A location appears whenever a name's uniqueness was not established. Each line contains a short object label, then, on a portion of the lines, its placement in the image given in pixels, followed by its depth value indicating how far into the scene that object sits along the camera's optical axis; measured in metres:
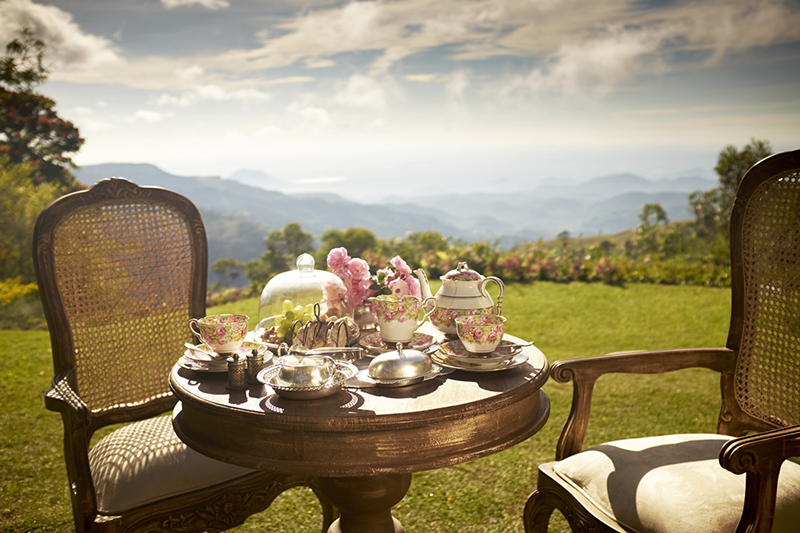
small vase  1.80
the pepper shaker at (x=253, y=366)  1.42
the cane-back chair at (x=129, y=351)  1.60
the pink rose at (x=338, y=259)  1.78
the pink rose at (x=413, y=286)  1.77
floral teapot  1.70
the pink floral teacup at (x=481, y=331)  1.46
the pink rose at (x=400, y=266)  1.77
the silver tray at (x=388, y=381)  1.34
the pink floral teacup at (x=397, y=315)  1.55
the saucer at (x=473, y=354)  1.46
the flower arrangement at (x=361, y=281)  1.75
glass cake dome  1.75
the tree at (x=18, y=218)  8.05
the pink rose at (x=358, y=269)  1.76
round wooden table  1.18
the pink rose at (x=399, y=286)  1.75
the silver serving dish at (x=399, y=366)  1.35
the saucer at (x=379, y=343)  1.64
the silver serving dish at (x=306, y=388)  1.25
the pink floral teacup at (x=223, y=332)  1.49
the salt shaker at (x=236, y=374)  1.38
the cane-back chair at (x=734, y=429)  1.30
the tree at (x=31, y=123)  9.72
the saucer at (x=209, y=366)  1.50
